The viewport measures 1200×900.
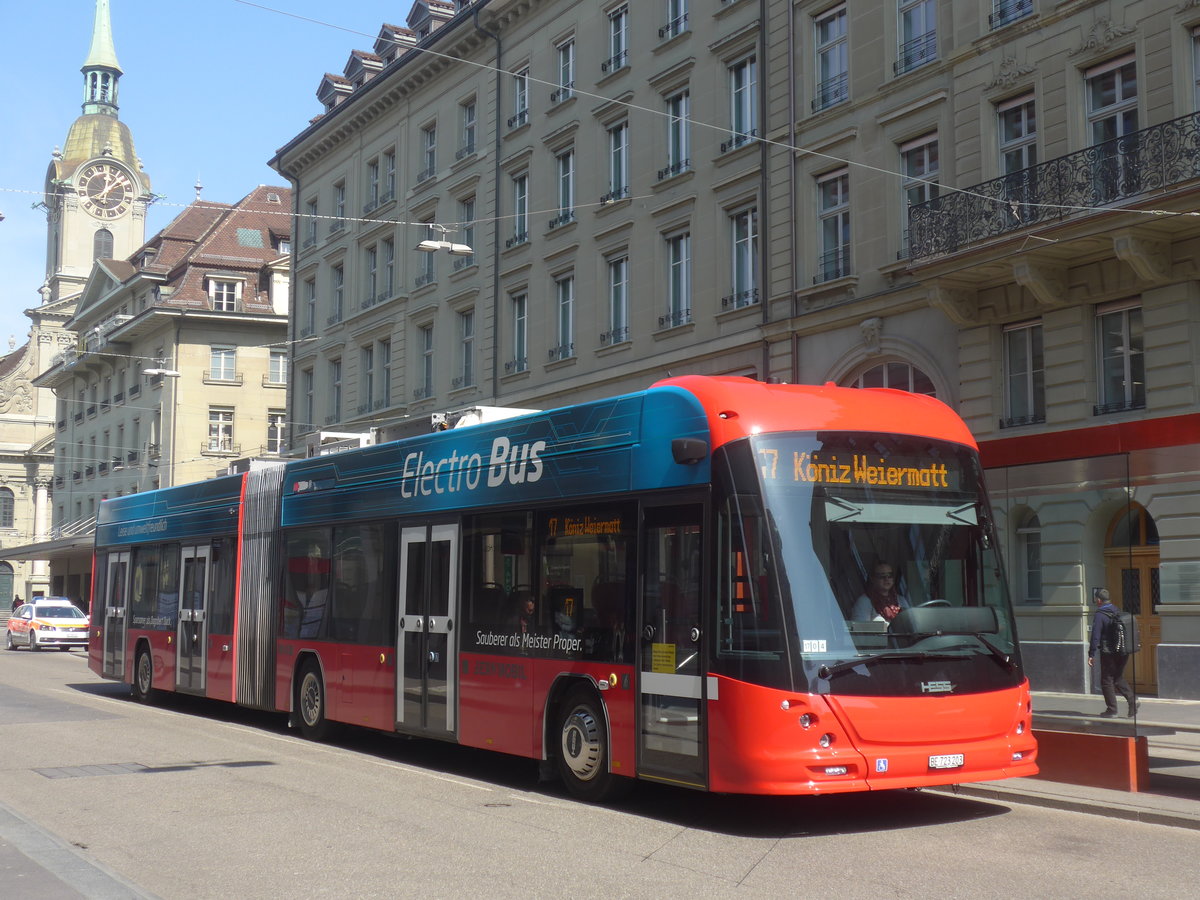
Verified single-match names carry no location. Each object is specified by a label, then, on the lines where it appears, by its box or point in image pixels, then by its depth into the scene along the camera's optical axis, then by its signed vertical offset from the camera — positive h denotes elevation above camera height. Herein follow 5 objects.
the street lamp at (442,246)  27.19 +6.81
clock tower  105.50 +29.35
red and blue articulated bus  9.26 -0.11
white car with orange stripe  43.12 -1.32
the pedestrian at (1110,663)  11.79 -0.73
